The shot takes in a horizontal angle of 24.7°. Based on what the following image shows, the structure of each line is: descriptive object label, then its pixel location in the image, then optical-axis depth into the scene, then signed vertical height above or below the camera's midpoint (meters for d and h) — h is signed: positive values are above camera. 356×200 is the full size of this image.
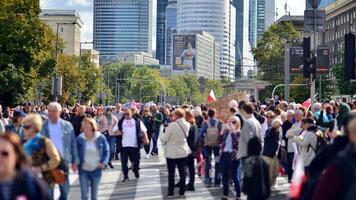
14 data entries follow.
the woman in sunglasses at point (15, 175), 6.16 -0.55
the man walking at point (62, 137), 12.22 -0.50
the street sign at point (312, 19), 25.20 +2.71
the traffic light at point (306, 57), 23.77 +1.44
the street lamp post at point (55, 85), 37.53 +0.87
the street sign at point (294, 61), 40.59 +2.43
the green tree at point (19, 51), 57.08 +3.78
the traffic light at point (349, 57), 18.95 +1.15
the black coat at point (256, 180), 10.45 -0.96
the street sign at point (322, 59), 32.62 +1.99
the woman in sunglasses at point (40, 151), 10.54 -0.61
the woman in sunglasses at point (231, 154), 15.51 -0.94
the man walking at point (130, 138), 19.38 -0.80
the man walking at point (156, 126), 29.75 -0.78
